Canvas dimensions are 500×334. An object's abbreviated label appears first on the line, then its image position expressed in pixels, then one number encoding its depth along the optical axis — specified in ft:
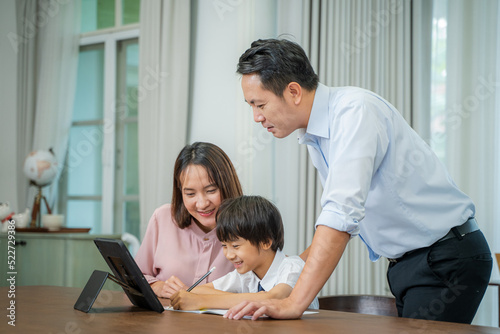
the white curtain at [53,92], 15.56
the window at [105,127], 15.26
